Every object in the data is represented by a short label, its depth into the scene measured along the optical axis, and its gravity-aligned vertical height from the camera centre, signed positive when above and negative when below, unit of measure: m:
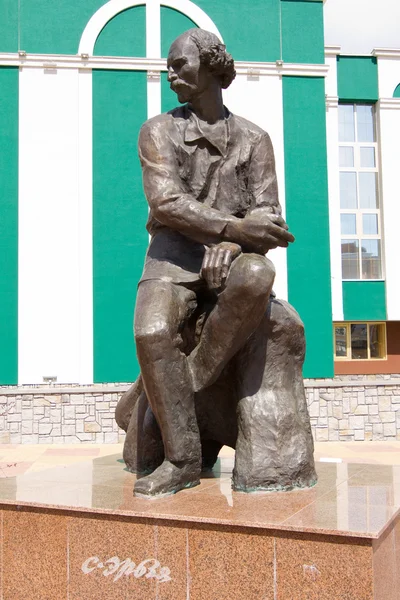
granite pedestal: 2.71 -0.86
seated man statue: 3.49 +0.21
